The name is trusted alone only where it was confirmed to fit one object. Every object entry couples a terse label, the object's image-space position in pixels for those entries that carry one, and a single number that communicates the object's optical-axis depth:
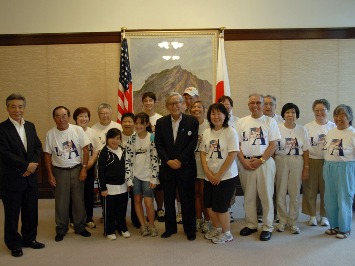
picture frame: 5.80
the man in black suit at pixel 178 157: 3.51
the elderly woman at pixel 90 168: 4.09
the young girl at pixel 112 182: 3.62
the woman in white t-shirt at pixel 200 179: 3.67
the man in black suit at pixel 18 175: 3.20
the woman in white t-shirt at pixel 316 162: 3.94
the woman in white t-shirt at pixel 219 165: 3.34
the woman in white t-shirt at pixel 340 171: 3.50
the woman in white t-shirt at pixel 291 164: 3.73
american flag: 5.65
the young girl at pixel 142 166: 3.65
